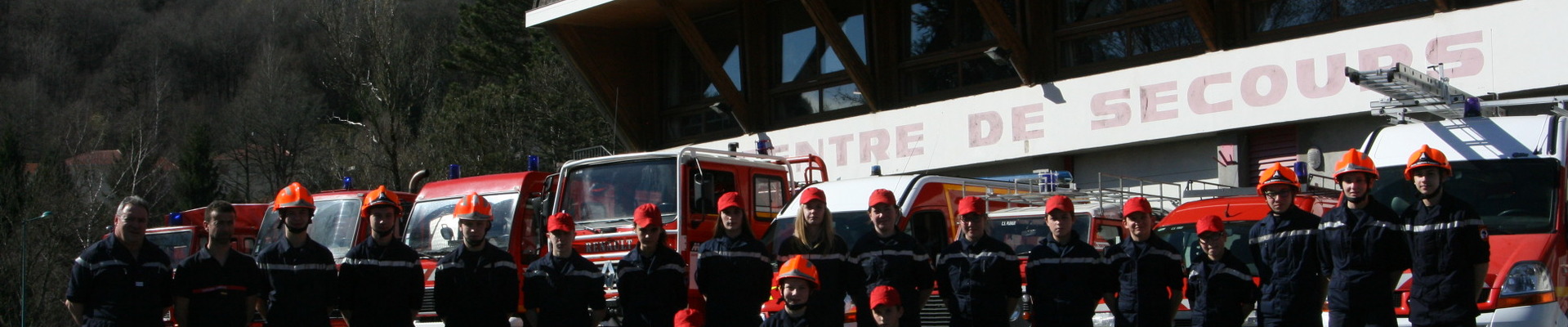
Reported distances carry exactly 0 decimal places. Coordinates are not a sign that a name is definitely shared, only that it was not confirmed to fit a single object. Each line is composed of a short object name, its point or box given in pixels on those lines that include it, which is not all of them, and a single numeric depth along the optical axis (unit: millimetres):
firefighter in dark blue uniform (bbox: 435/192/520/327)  8070
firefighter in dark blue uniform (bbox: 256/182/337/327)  7965
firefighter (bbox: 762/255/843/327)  7121
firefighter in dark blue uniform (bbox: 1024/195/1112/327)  8141
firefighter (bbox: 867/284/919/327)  7176
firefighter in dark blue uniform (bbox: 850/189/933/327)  8094
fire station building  14820
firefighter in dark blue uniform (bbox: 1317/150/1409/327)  7477
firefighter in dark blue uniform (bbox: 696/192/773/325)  8047
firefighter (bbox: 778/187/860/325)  7965
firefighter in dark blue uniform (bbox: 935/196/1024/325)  8203
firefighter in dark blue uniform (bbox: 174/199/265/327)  7863
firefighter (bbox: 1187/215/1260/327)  8305
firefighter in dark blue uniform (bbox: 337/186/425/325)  8070
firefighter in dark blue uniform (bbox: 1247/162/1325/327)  7871
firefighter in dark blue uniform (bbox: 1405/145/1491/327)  7219
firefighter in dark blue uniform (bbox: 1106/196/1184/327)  8180
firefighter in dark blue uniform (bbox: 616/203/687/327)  8094
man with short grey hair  7617
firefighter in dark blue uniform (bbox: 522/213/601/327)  8172
